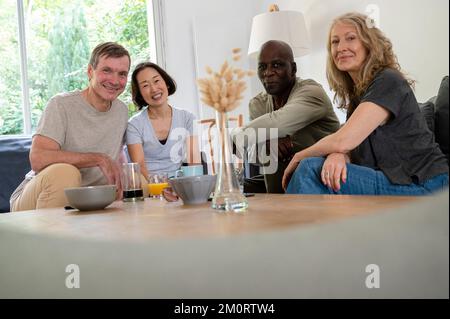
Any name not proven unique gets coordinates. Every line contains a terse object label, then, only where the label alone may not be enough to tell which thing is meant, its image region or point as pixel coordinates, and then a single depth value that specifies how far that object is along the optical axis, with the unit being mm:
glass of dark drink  1163
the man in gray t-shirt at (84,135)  1396
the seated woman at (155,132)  1563
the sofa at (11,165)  1878
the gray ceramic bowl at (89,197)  961
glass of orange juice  1200
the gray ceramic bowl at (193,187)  889
